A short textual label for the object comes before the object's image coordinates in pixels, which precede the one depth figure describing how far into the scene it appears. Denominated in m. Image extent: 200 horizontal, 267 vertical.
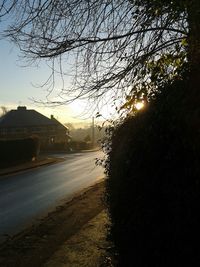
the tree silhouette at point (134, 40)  2.42
